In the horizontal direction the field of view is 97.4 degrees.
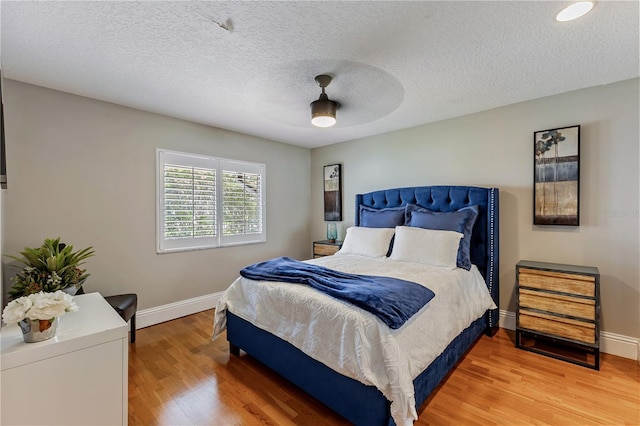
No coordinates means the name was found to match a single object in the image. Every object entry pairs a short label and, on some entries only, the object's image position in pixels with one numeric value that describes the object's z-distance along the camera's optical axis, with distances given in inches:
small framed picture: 181.9
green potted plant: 58.0
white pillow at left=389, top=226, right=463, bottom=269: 107.7
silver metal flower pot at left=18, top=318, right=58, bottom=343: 46.0
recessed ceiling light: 60.7
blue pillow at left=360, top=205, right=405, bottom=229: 138.8
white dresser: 44.3
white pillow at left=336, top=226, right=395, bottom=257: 129.0
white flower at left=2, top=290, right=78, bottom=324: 43.6
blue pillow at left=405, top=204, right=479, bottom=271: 109.9
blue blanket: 64.6
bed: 63.2
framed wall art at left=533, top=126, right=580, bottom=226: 104.0
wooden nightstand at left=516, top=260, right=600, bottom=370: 91.0
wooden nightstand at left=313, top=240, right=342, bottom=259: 164.1
